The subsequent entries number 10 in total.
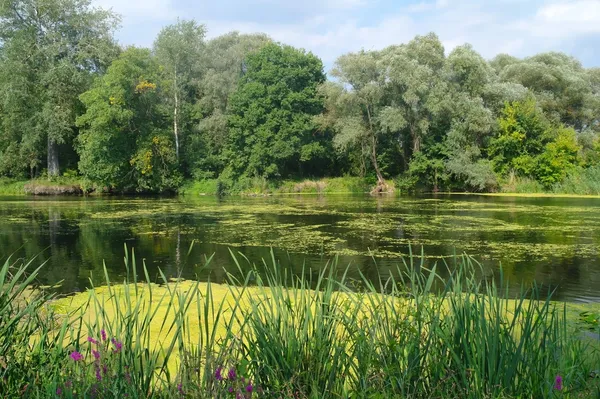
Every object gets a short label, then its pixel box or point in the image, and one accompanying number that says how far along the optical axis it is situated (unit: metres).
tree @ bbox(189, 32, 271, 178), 33.97
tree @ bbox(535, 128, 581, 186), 28.14
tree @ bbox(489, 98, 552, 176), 29.45
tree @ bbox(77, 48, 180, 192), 28.86
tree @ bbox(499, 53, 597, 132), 33.88
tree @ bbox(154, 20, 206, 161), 32.91
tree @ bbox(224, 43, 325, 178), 32.78
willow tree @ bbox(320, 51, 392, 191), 29.70
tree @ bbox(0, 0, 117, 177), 29.08
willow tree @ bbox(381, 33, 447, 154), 28.88
